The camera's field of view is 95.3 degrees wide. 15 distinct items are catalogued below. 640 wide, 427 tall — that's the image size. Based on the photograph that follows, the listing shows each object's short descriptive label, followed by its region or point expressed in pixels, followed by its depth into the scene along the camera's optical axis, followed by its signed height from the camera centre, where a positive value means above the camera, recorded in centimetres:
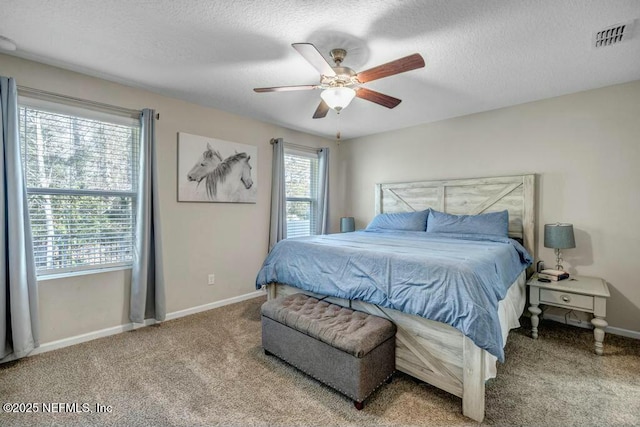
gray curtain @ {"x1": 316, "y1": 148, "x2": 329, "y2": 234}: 477 +28
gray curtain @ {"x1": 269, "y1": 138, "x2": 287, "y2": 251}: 414 +18
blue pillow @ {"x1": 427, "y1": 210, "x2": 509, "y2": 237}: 318 -15
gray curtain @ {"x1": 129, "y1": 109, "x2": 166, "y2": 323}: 291 -37
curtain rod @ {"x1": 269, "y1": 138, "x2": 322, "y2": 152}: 418 +97
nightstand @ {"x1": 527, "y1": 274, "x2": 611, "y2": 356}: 244 -75
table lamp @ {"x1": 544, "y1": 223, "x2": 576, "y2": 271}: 282 -24
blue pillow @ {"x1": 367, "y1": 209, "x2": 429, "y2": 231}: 381 -16
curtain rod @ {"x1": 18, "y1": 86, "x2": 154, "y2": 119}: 240 +95
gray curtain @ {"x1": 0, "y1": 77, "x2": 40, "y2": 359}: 221 -26
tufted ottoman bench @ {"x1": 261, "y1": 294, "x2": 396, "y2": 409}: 178 -91
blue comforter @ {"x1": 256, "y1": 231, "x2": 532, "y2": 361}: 175 -48
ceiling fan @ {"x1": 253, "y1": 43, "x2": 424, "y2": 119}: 183 +95
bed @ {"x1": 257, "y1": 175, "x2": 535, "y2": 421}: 172 -78
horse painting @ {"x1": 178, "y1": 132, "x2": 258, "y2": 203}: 333 +46
